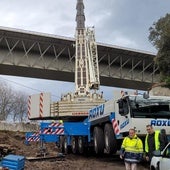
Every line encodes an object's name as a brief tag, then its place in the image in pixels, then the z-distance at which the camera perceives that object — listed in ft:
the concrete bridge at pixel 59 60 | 81.64
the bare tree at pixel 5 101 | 129.38
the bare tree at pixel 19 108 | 144.31
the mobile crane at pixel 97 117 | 24.52
